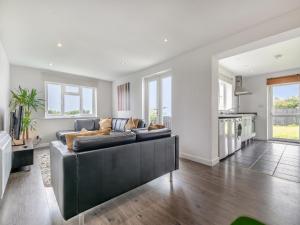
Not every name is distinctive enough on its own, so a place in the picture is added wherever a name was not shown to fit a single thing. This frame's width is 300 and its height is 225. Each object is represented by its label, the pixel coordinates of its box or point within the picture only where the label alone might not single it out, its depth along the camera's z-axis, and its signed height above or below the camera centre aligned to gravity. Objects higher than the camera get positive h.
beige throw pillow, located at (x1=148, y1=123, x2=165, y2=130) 2.52 -0.26
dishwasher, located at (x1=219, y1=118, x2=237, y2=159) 3.47 -0.61
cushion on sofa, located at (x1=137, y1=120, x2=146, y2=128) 4.45 -0.37
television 2.98 -0.22
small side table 2.85 -0.88
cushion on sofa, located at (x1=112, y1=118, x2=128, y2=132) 4.95 -0.41
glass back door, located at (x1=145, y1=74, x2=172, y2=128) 4.50 +0.39
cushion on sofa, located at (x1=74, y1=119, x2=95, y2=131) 5.18 -0.43
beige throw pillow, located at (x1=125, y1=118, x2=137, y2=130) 4.43 -0.40
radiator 1.83 -0.63
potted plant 3.98 +0.25
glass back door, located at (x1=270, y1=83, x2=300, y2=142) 5.20 -0.02
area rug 2.50 -1.14
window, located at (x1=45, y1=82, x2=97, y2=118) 5.20 +0.42
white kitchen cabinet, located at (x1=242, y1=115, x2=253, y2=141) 4.78 -0.53
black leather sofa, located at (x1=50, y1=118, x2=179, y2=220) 1.41 -0.62
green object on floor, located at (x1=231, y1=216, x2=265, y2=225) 1.09 -0.80
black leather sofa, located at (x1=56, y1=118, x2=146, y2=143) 5.02 -0.44
